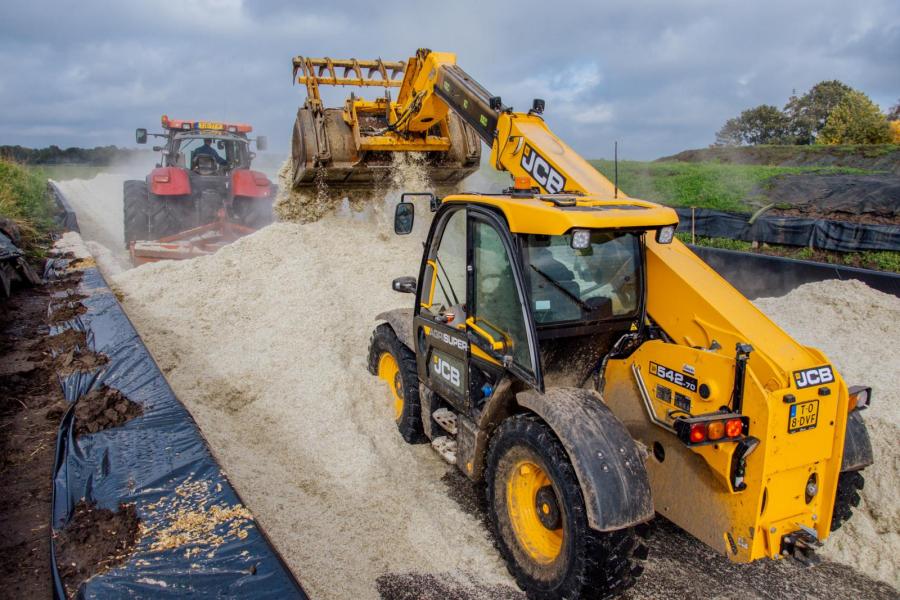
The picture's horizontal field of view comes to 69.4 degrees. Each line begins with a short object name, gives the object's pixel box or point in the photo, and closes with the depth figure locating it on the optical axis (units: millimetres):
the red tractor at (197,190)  11594
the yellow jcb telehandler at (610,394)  2756
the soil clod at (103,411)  3719
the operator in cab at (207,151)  12822
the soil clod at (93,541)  2475
